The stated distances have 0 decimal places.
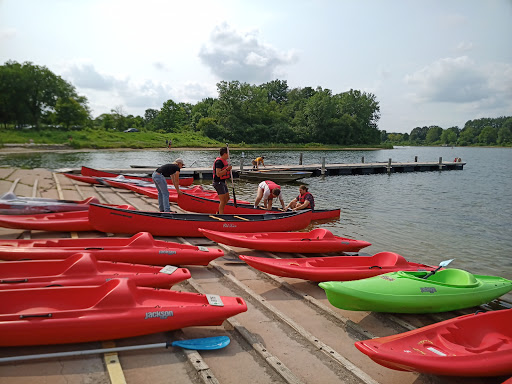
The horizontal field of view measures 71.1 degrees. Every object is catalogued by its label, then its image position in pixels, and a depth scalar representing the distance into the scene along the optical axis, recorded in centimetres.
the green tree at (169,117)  8056
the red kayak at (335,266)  588
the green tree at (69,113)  6062
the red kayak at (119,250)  582
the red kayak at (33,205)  856
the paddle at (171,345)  348
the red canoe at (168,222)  788
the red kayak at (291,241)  736
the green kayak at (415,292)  475
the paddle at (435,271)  564
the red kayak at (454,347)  347
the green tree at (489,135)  13612
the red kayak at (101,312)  361
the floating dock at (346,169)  2406
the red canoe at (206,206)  1115
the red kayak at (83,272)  476
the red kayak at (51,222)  772
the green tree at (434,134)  16688
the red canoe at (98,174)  1714
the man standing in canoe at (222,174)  942
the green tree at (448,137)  15188
